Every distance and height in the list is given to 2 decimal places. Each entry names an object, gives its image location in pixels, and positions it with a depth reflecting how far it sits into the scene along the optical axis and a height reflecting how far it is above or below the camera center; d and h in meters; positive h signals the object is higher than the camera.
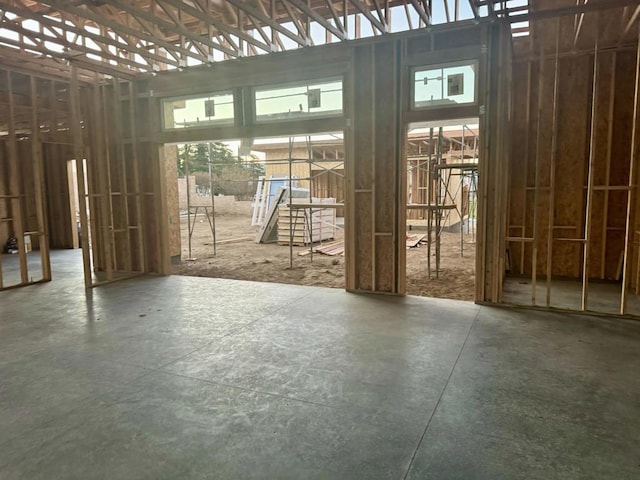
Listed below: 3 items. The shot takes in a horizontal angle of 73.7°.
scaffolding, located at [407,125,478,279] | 8.11 +0.21
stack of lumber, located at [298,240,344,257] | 11.20 -1.54
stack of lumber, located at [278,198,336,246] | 12.65 -0.95
